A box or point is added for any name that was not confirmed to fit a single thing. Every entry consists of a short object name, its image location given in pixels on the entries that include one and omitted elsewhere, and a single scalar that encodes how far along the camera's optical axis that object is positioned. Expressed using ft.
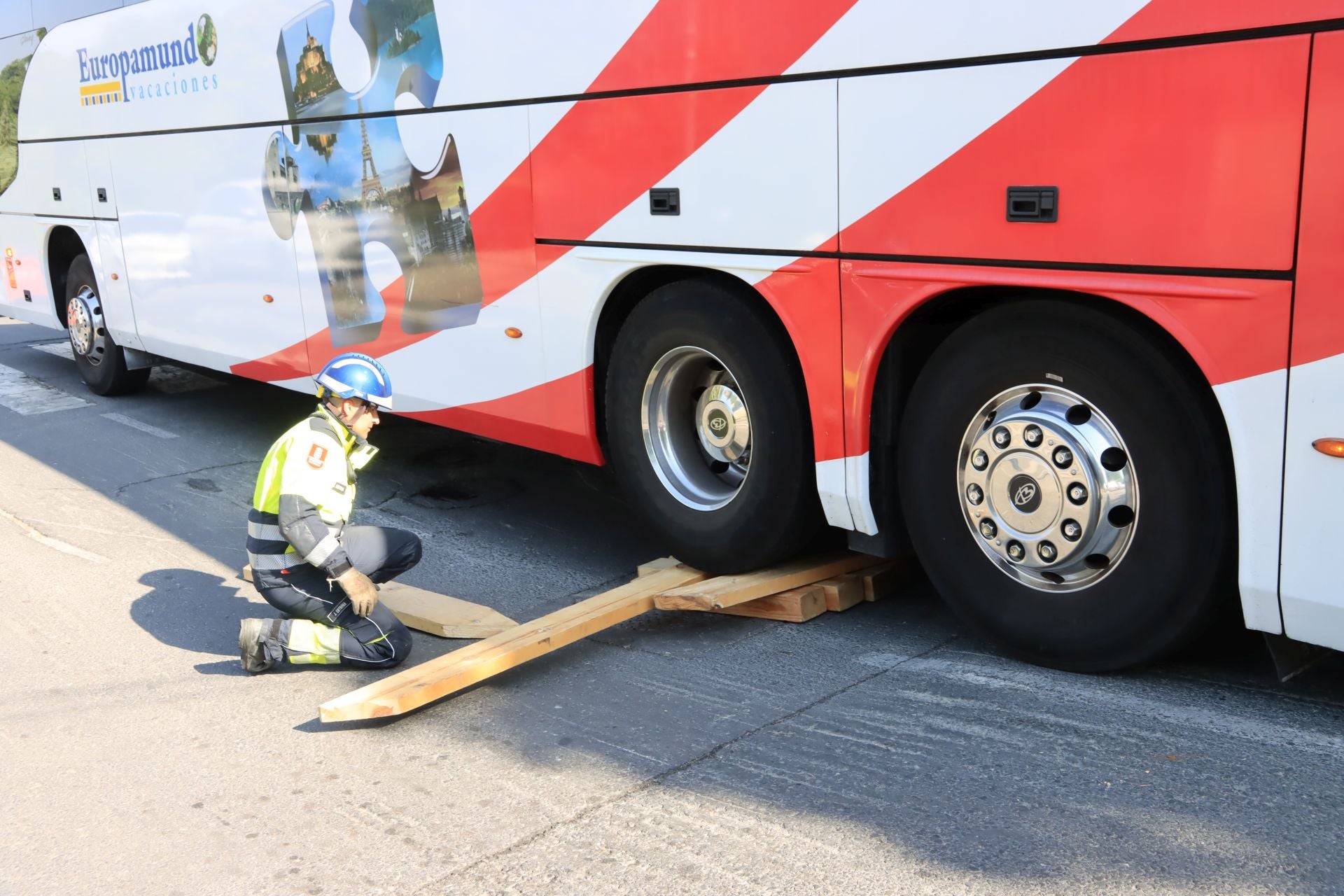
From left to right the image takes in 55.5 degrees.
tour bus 10.77
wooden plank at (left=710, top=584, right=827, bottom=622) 15.64
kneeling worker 15.08
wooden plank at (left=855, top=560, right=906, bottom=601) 16.02
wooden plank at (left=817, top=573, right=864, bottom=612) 15.79
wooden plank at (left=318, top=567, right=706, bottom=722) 13.28
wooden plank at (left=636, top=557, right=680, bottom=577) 17.03
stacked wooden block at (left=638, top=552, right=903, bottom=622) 15.53
